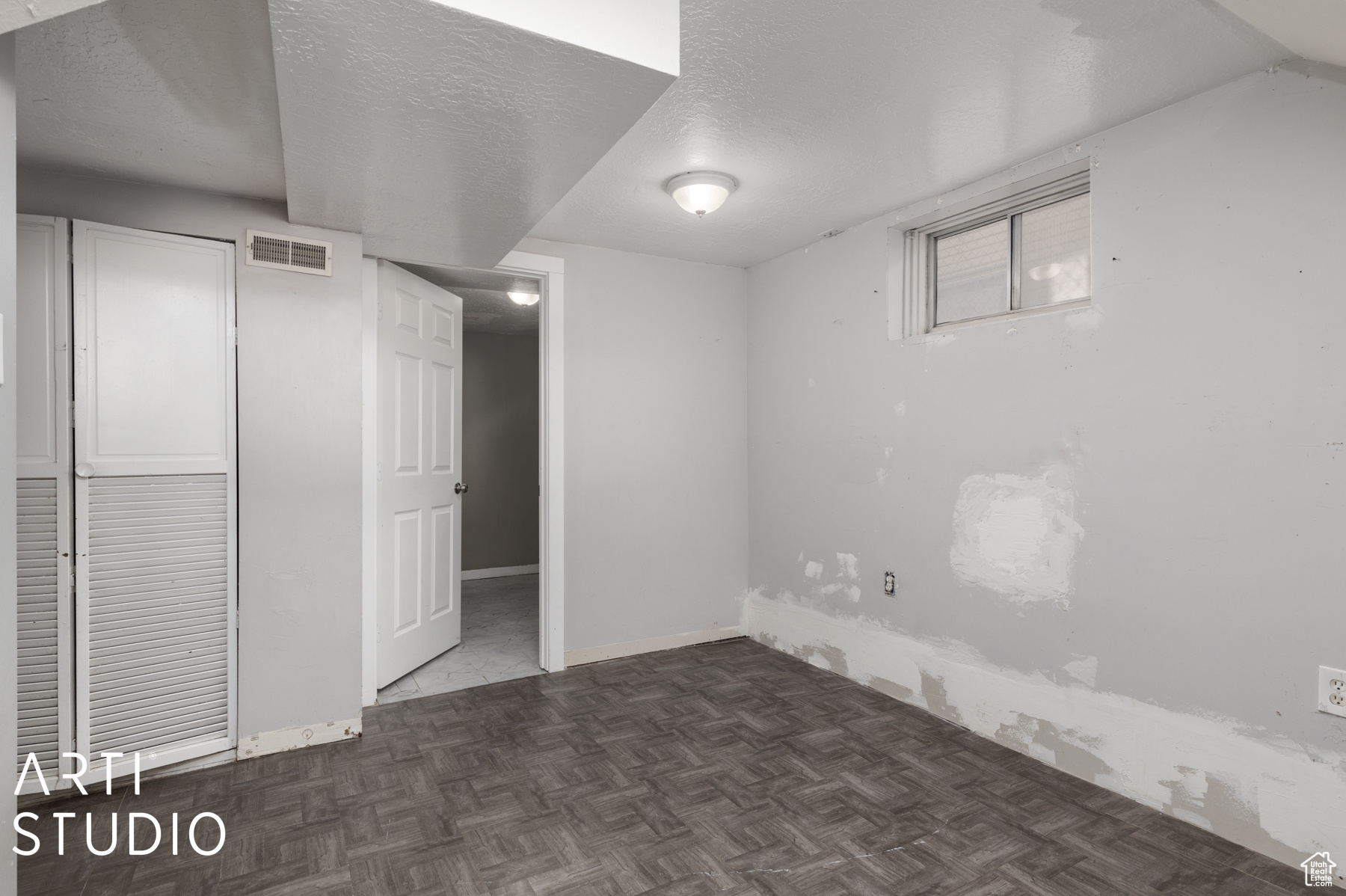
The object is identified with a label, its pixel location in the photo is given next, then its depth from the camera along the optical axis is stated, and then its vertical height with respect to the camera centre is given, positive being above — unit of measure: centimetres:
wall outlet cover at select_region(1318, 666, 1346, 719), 185 -66
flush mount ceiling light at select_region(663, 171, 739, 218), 270 +102
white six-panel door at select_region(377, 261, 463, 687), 330 -13
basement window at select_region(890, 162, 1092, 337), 263 +82
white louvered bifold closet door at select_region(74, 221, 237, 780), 232 -18
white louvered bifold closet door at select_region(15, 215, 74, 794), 221 -17
